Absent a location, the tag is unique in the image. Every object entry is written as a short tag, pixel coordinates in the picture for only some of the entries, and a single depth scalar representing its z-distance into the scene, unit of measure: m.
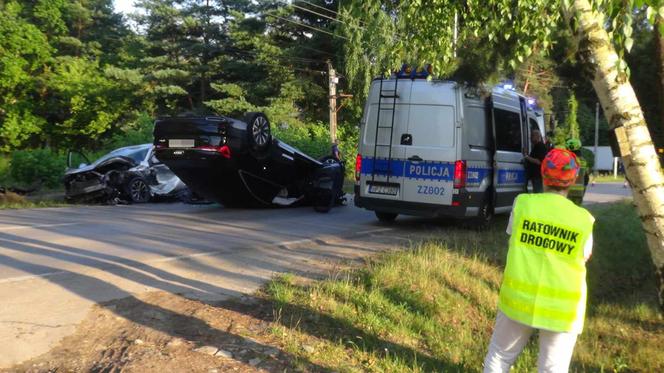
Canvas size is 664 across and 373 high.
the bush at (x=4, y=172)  19.02
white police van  9.85
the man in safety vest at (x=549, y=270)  3.31
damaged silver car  14.98
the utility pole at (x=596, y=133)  45.89
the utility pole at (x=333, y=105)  29.53
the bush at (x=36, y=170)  19.03
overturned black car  11.20
